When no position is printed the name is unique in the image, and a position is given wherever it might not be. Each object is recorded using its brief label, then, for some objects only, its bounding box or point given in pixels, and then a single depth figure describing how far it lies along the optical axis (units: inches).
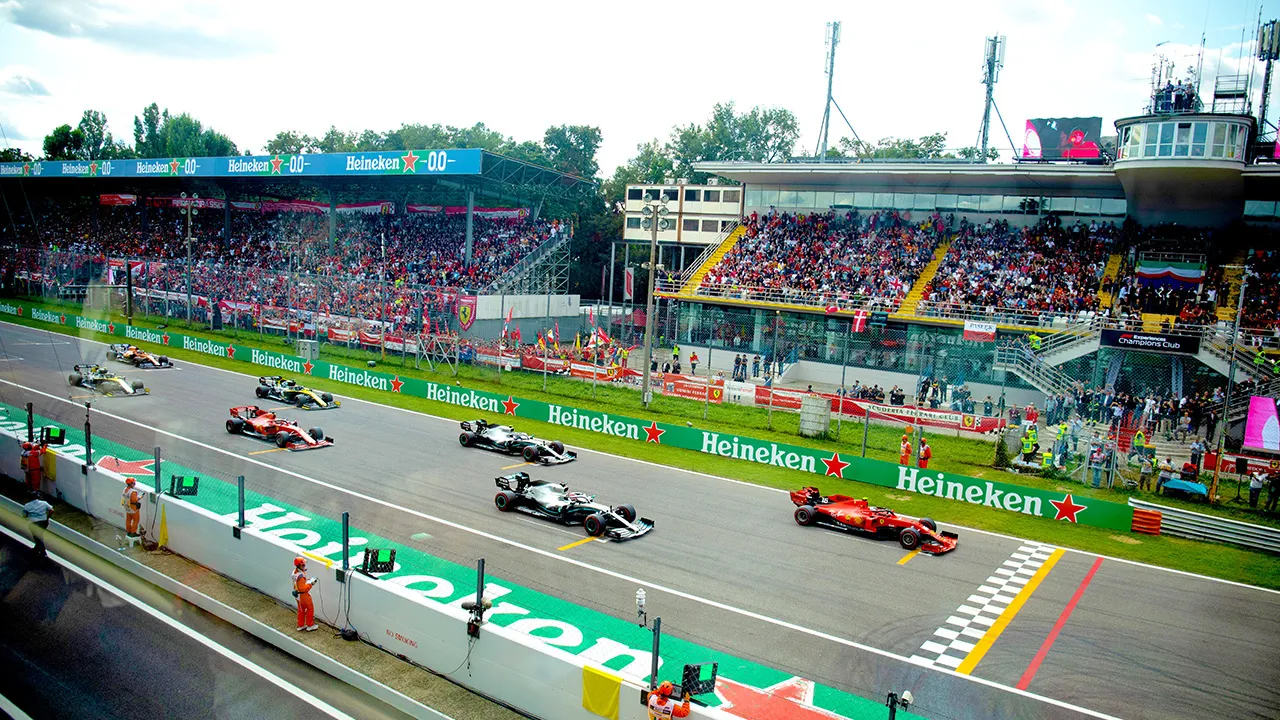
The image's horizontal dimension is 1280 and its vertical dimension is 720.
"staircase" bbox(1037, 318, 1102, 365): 1230.3
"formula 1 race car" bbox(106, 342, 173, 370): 1330.0
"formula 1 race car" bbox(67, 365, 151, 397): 1122.0
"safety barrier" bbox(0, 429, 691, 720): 382.3
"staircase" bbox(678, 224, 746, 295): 1722.4
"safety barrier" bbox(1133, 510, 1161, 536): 770.2
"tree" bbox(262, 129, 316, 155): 3543.3
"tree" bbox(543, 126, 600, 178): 3132.4
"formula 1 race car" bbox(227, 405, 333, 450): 919.0
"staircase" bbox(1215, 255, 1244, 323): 1209.4
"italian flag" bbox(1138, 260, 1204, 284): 1289.4
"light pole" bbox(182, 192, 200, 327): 2452.0
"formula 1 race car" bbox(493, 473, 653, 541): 681.0
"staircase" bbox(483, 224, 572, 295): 1889.6
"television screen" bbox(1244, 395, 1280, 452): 970.7
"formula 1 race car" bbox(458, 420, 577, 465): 914.1
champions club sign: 1128.8
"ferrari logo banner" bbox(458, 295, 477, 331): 1573.6
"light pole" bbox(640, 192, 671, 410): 1199.3
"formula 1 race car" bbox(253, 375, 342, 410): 1146.0
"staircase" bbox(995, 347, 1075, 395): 1203.9
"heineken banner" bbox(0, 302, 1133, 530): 807.1
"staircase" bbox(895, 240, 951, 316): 1467.8
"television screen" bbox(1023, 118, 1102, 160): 1553.9
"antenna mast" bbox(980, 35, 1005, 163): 1683.1
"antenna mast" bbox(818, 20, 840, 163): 1748.5
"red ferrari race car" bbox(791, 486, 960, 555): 692.1
